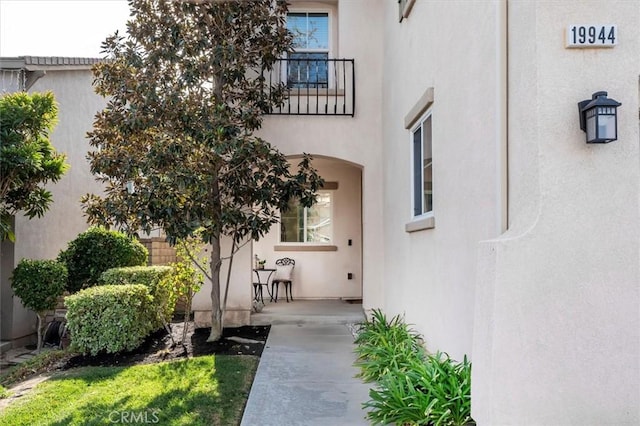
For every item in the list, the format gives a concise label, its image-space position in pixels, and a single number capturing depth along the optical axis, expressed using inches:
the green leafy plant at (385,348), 185.9
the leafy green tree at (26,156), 278.7
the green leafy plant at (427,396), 127.5
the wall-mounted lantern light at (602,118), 100.0
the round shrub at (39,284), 293.9
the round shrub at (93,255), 341.1
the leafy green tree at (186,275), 254.2
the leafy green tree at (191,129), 242.2
